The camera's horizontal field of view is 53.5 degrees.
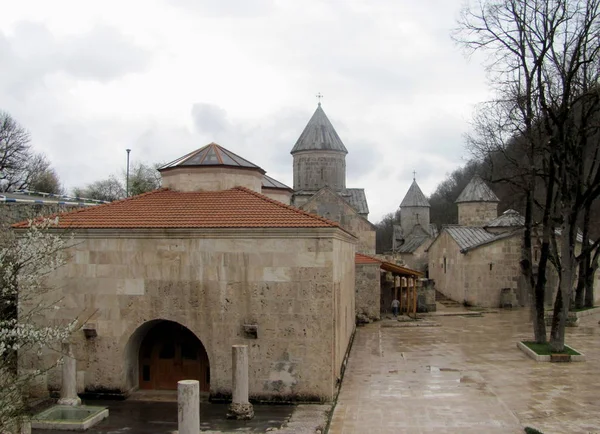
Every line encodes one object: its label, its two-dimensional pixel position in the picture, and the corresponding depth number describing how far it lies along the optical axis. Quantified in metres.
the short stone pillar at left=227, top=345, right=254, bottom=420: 11.83
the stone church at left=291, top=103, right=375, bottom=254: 39.31
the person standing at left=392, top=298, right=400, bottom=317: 30.05
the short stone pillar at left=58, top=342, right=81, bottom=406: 12.43
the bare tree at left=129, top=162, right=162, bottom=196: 47.44
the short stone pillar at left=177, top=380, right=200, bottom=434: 10.03
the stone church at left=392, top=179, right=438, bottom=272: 52.81
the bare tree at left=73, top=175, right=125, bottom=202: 53.81
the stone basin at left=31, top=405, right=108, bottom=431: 11.23
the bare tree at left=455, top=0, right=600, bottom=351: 17.45
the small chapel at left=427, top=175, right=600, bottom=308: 34.56
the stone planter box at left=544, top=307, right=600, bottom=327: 26.12
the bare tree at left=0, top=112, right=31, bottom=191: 40.81
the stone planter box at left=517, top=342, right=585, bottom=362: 17.86
